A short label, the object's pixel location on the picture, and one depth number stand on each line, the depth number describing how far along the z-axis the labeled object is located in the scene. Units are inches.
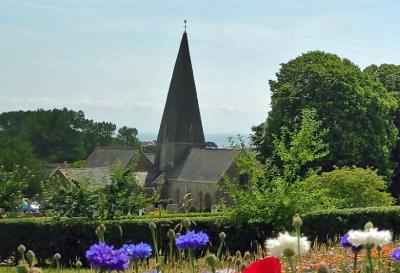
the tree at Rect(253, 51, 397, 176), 1440.7
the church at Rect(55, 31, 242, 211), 2429.6
